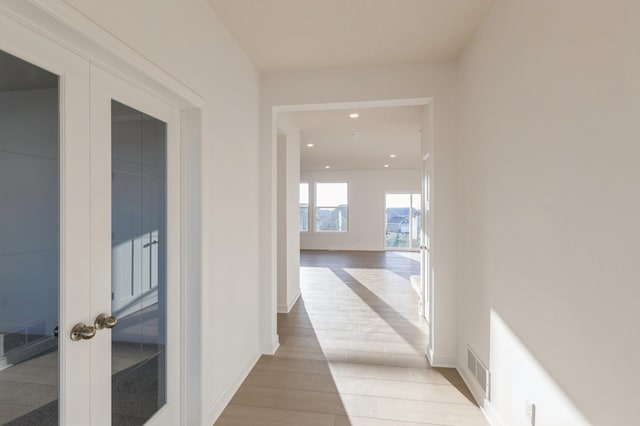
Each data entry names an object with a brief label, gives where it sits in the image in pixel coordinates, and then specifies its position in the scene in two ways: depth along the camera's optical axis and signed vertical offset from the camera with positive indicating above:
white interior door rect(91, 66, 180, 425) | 1.32 -0.19
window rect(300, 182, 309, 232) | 10.93 +0.20
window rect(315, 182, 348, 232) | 10.84 +0.24
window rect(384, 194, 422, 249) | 10.52 -0.23
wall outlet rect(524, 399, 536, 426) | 1.54 -1.04
